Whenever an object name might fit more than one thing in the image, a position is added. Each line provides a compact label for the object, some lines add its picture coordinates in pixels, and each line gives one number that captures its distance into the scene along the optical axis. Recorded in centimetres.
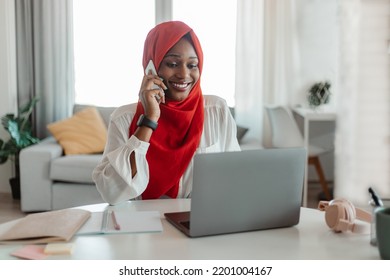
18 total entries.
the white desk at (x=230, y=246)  90
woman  132
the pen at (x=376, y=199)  93
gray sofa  289
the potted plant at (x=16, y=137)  306
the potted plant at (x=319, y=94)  322
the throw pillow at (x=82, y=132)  309
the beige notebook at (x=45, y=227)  94
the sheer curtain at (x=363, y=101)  272
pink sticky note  88
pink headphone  102
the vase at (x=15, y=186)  319
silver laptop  94
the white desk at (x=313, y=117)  297
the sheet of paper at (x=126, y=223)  100
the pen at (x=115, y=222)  102
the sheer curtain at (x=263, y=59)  332
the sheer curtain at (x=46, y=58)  325
